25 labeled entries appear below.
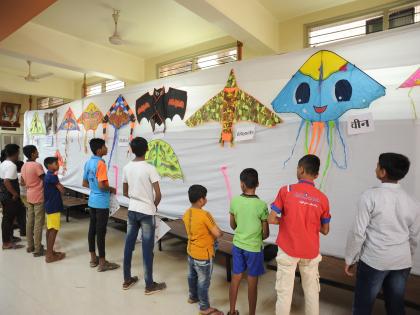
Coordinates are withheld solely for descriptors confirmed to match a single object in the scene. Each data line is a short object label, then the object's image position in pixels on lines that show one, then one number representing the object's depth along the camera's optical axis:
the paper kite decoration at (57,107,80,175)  5.05
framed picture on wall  7.99
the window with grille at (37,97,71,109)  7.65
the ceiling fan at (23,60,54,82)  5.51
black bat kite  3.27
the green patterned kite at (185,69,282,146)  2.57
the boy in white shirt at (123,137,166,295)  2.33
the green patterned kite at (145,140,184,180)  3.37
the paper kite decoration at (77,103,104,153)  4.49
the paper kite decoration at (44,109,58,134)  5.58
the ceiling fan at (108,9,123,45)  3.59
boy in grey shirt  1.48
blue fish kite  2.08
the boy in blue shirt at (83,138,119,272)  2.72
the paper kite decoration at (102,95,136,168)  3.92
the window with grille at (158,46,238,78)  4.36
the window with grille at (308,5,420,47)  3.03
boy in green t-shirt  1.82
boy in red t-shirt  1.63
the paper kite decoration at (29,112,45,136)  5.98
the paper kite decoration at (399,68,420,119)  1.88
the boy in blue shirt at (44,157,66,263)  3.06
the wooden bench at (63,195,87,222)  4.74
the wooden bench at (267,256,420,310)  1.75
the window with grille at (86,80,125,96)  6.22
